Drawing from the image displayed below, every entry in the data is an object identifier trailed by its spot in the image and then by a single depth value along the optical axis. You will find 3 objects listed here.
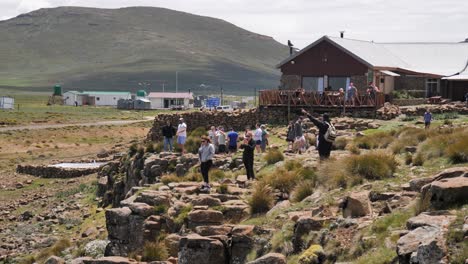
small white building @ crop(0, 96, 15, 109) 122.66
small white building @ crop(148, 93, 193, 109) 131.05
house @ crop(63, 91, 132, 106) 147.00
